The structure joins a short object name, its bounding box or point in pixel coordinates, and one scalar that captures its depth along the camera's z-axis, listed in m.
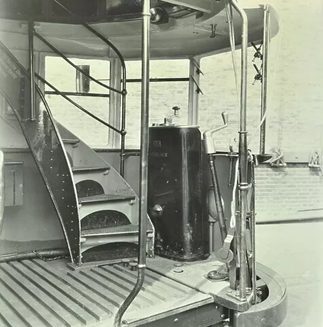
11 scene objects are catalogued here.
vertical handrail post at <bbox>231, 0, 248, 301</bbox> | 2.56
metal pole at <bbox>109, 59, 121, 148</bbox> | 4.67
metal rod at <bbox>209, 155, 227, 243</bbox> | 2.99
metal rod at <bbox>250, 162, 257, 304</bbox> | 2.73
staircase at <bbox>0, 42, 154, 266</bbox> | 3.32
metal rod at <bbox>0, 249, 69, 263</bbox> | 3.49
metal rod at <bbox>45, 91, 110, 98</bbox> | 4.46
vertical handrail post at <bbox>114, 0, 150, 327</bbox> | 2.06
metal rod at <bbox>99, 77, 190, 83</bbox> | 4.59
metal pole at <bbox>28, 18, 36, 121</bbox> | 3.36
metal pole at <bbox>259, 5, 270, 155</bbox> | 3.22
